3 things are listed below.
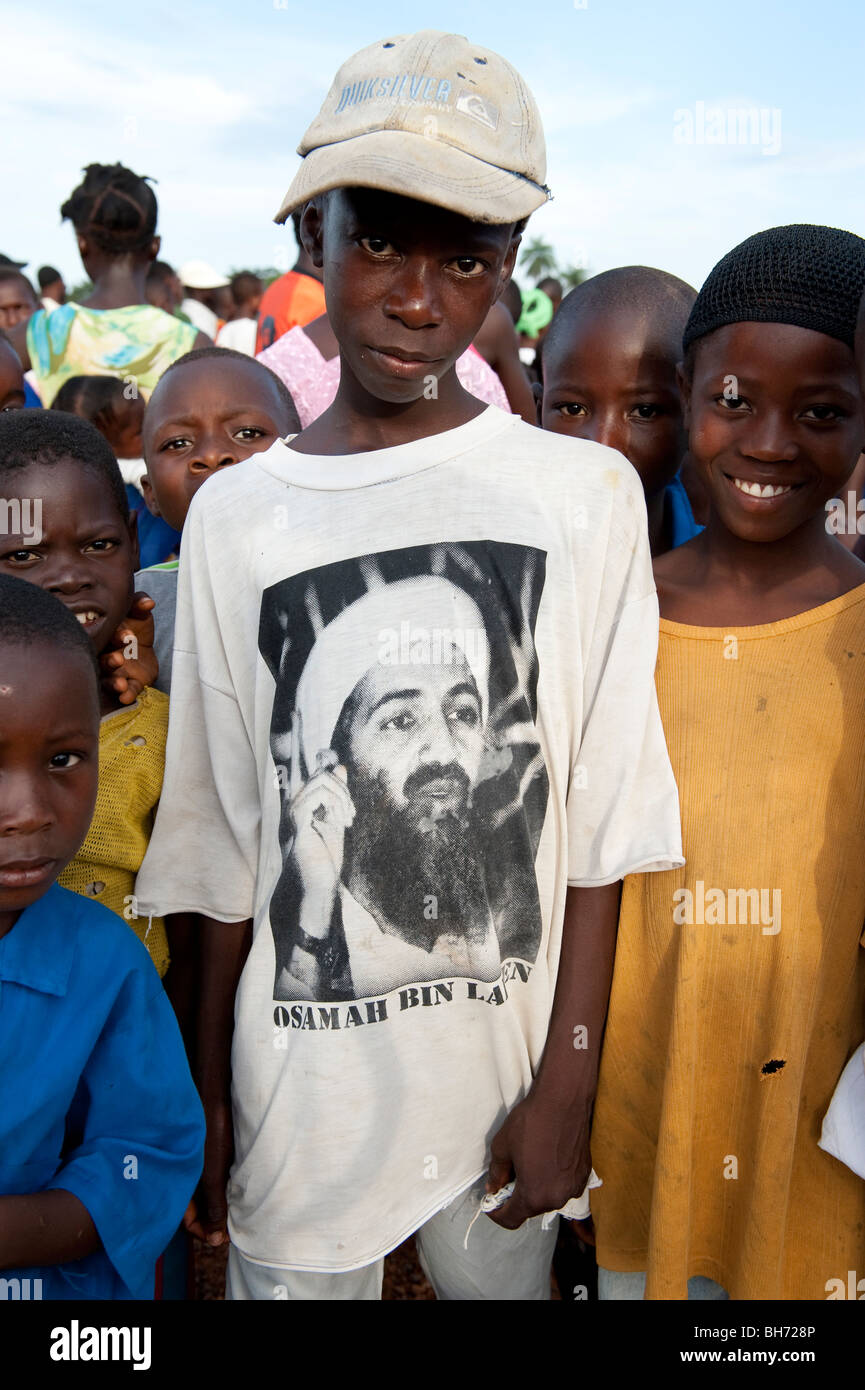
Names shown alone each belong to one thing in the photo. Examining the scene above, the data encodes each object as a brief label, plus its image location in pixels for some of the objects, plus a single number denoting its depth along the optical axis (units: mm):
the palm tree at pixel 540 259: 40500
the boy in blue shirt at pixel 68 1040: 1413
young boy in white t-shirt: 1540
